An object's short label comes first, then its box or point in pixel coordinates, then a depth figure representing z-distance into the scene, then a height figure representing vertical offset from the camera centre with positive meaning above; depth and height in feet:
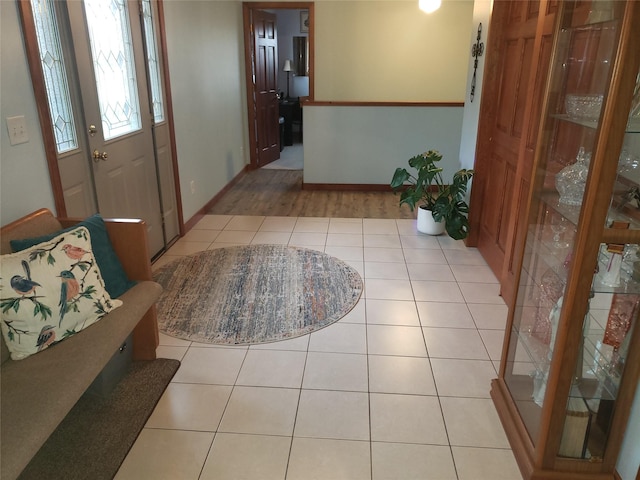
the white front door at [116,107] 8.66 -0.70
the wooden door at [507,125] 8.87 -1.04
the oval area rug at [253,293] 8.80 -4.43
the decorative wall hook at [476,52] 11.82 +0.49
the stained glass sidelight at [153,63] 11.21 +0.19
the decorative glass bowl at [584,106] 4.81 -0.32
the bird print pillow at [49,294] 5.42 -2.53
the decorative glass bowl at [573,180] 5.14 -1.13
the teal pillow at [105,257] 6.83 -2.57
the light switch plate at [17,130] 6.65 -0.80
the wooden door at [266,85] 20.74 -0.59
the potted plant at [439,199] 12.37 -3.23
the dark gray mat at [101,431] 5.70 -4.46
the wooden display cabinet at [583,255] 4.43 -1.85
